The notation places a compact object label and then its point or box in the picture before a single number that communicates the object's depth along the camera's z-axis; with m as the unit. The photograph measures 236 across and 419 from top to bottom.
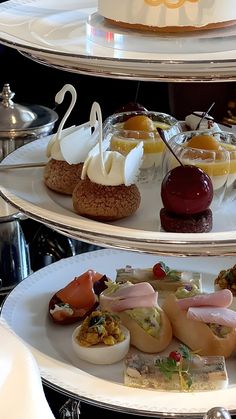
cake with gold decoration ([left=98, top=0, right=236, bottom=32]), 1.07
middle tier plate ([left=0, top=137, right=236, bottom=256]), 1.09
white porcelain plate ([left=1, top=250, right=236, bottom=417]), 1.20
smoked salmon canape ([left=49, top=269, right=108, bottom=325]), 1.38
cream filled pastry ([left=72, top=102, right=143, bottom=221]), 1.20
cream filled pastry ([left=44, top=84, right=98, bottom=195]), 1.28
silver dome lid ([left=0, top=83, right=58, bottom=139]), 1.64
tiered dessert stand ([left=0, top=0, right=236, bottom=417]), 1.01
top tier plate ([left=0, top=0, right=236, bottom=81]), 0.99
